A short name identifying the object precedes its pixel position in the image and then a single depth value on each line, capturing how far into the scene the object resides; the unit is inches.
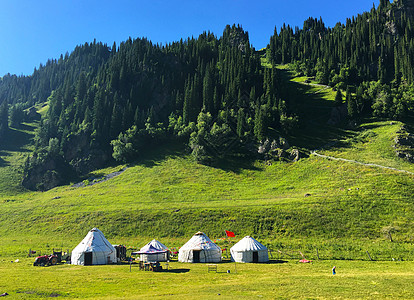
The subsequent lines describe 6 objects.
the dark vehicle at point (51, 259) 1632.6
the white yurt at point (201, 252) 1753.2
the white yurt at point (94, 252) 1707.7
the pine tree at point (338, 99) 4601.4
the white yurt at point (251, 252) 1712.2
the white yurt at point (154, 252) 1699.1
